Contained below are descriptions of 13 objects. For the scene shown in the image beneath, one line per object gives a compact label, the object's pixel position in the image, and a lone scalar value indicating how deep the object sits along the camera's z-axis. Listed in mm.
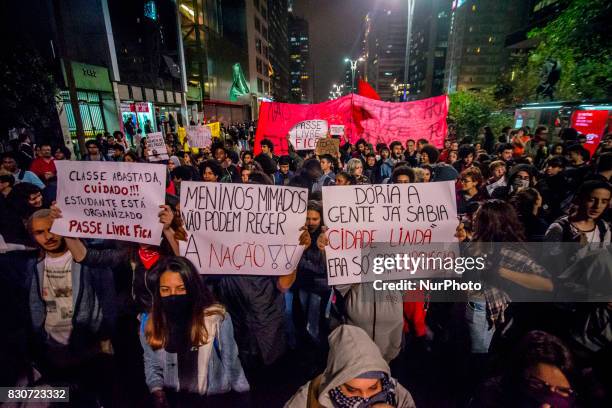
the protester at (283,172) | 6855
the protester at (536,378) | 1712
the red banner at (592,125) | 9688
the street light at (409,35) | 13041
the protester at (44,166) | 6277
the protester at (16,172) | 5484
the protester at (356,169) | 5512
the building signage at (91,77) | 16047
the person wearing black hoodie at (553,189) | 4973
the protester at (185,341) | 2199
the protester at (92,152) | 7487
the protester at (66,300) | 2682
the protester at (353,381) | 1704
